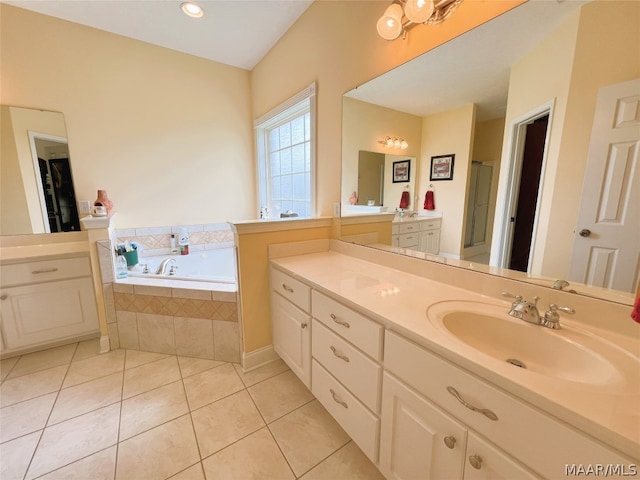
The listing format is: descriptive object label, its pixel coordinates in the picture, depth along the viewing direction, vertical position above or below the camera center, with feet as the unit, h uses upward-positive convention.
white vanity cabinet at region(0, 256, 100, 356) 5.99 -2.58
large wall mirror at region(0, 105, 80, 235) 6.59 +0.66
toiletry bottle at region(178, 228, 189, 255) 8.96 -1.53
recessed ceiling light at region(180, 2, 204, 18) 6.17 +4.69
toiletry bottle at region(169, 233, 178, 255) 8.95 -1.62
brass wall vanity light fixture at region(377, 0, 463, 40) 3.61 +2.74
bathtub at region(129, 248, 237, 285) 8.17 -2.20
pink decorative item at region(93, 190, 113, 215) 7.20 -0.04
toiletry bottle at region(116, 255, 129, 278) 6.60 -1.78
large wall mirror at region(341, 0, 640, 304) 2.52 +0.71
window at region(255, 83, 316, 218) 7.20 +1.47
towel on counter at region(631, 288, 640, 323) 1.99 -0.89
